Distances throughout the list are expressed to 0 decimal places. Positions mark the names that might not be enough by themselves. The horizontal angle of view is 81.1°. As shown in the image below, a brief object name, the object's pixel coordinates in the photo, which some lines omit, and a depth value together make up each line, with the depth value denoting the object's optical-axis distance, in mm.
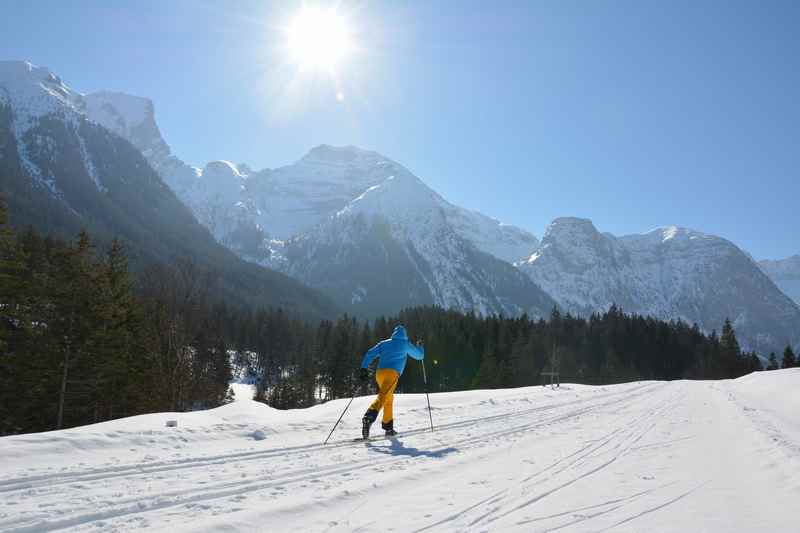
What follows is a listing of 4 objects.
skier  11062
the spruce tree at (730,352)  97062
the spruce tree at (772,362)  99244
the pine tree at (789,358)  89875
